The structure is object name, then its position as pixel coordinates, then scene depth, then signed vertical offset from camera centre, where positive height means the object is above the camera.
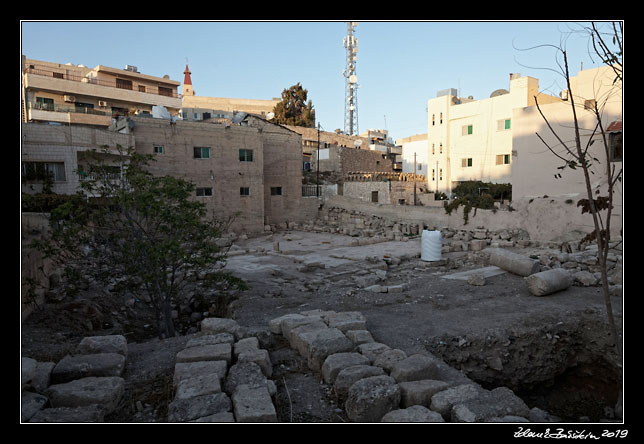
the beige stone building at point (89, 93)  28.78 +8.78
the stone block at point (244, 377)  4.38 -1.84
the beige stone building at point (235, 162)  21.59 +2.59
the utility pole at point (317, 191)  29.00 +1.18
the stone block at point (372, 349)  5.29 -1.84
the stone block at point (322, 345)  5.25 -1.78
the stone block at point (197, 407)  3.79 -1.87
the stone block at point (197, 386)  4.14 -1.84
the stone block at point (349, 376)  4.50 -1.84
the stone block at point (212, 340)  5.55 -1.80
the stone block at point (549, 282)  8.49 -1.51
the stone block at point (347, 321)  6.36 -1.79
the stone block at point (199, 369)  4.55 -1.83
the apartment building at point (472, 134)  28.94 +5.61
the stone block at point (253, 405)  3.70 -1.83
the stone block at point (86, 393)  4.08 -1.86
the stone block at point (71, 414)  3.67 -1.88
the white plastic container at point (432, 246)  14.55 -1.32
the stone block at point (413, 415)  3.71 -1.87
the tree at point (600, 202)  4.01 +0.07
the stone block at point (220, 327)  6.25 -1.82
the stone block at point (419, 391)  4.19 -1.86
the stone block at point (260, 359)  4.98 -1.83
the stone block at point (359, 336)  5.82 -1.83
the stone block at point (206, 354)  5.04 -1.80
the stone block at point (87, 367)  4.58 -1.81
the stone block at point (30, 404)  3.73 -1.84
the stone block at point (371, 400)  4.03 -1.89
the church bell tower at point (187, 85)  50.69 +15.02
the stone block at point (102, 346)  5.33 -1.80
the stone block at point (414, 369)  4.56 -1.80
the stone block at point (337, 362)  4.81 -1.83
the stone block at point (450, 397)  3.98 -1.85
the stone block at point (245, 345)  5.40 -1.83
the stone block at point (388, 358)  4.84 -1.80
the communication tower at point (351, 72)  51.05 +17.09
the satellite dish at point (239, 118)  28.63 +6.23
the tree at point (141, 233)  7.13 -0.49
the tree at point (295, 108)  42.66 +10.33
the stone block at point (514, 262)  10.13 -1.36
